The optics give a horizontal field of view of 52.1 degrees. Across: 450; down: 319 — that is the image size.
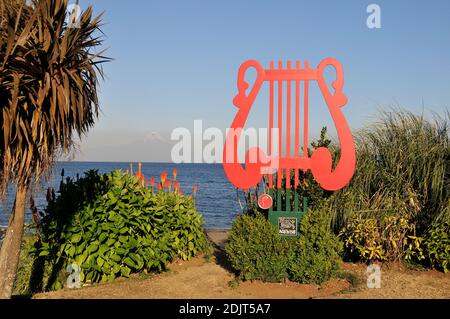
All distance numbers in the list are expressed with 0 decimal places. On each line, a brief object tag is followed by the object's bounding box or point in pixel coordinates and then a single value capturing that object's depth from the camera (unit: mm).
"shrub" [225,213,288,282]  7328
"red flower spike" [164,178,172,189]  9258
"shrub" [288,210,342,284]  7227
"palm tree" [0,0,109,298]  5430
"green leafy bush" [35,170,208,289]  7348
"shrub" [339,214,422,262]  8344
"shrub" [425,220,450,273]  7832
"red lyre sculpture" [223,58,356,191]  7711
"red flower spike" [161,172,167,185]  9156
